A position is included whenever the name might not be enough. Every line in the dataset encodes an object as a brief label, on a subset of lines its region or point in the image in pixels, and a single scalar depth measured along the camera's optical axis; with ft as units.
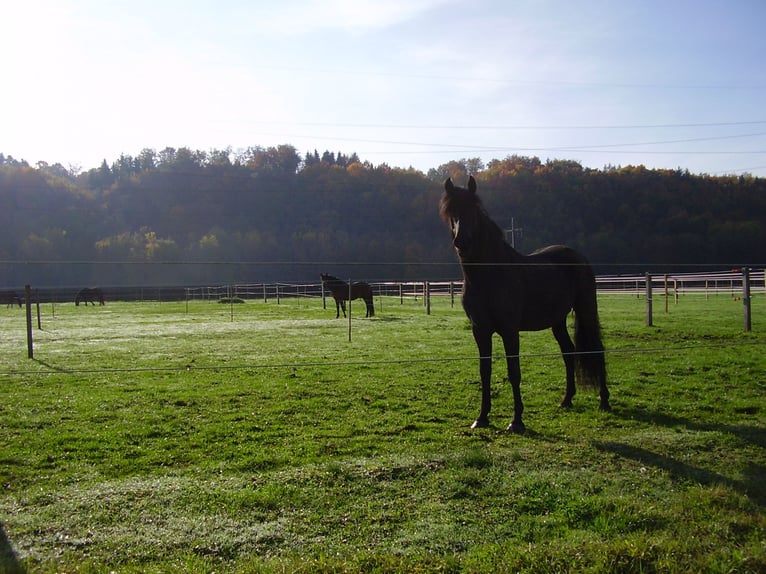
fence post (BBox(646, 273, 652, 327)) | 48.37
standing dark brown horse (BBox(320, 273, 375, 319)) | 74.18
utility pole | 134.60
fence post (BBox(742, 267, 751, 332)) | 42.19
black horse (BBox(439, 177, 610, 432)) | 18.20
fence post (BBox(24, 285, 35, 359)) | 37.77
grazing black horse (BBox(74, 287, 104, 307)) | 113.29
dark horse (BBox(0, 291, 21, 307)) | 119.34
